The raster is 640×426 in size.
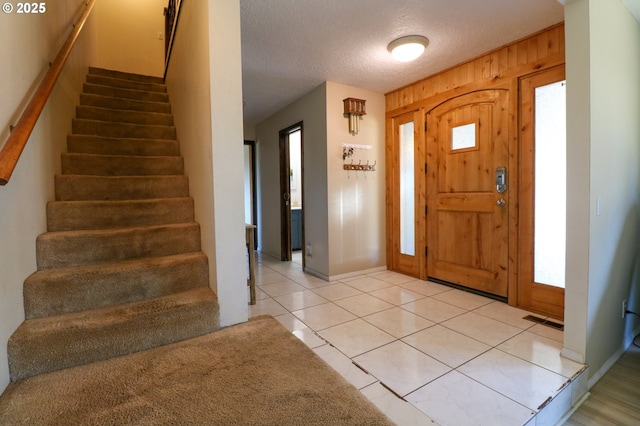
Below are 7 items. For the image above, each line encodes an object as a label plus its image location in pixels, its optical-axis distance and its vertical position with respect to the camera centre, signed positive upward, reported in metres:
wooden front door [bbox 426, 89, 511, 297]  2.70 +0.05
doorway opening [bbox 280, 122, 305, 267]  4.48 +0.09
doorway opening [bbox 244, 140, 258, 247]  5.39 +0.41
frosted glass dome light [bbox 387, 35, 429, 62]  2.47 +1.34
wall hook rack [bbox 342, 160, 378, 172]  3.58 +0.42
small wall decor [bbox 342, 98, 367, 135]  3.45 +1.08
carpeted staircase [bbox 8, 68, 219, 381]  1.48 -0.37
